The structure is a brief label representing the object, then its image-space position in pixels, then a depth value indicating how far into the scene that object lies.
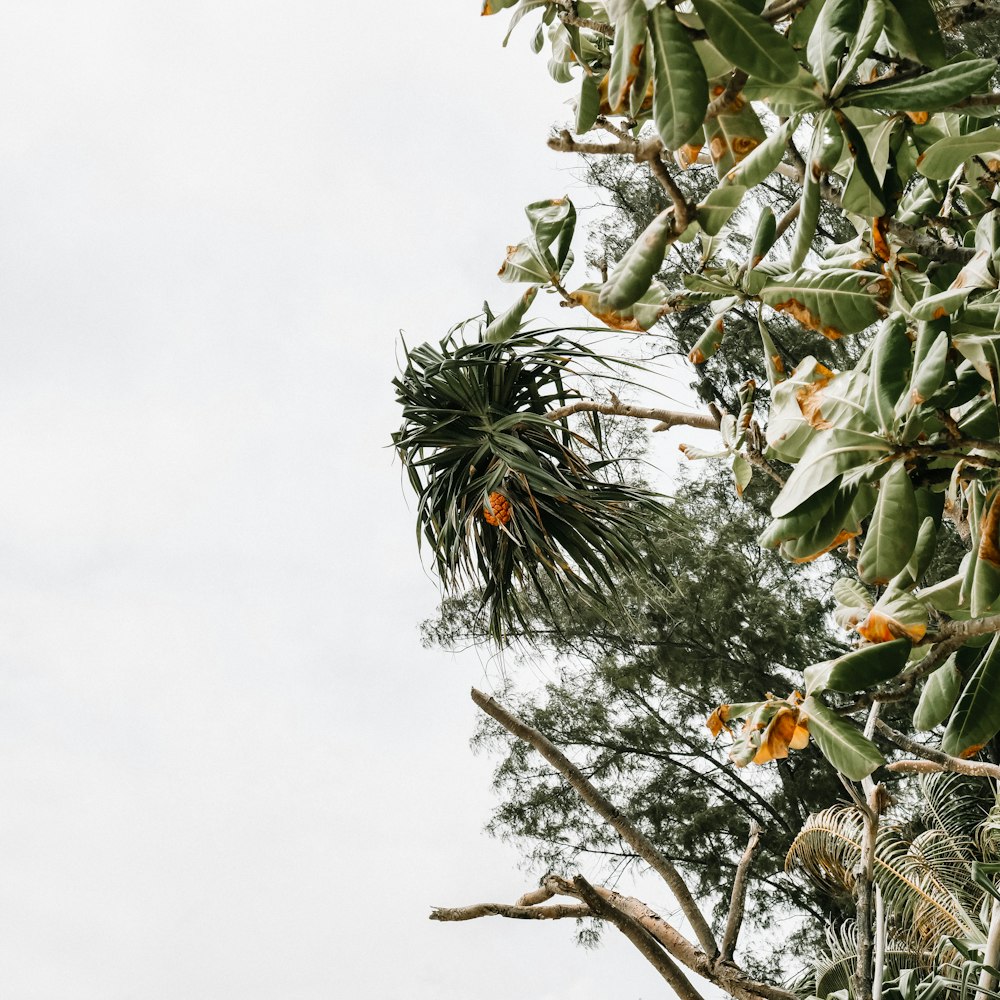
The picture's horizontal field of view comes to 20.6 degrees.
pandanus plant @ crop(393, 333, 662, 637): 14.74
